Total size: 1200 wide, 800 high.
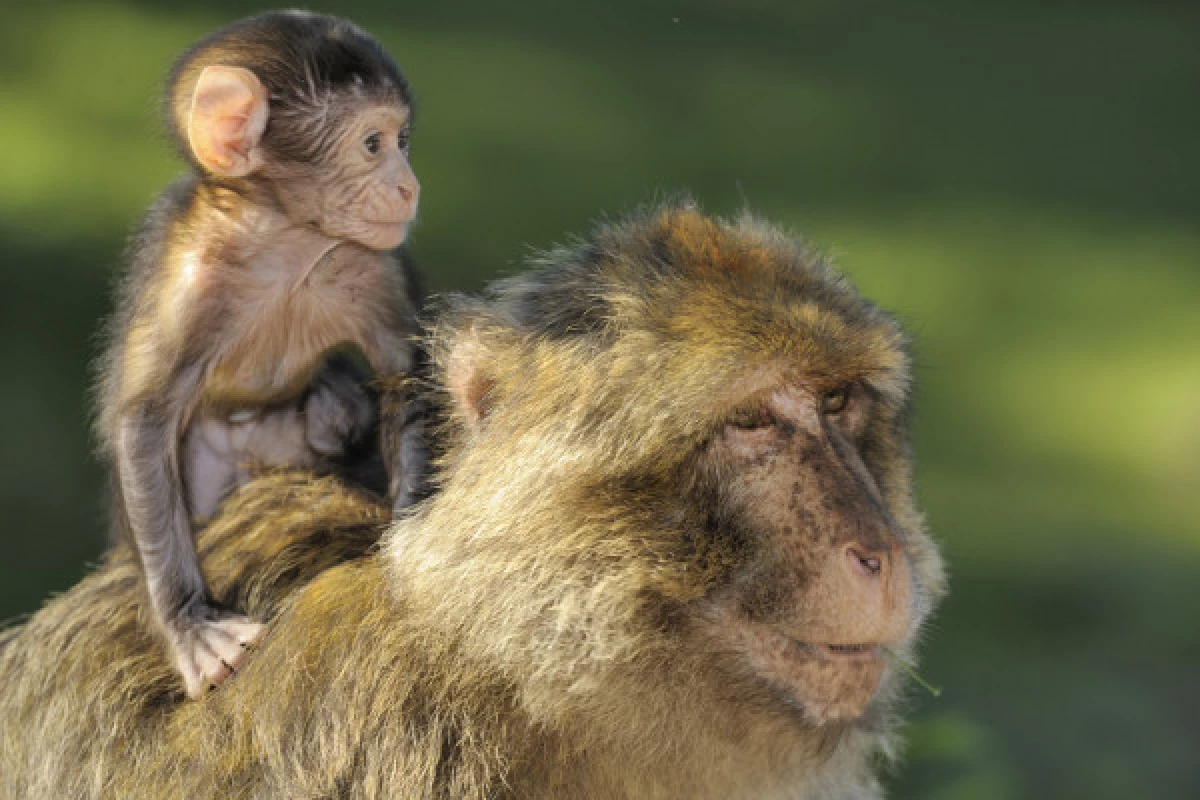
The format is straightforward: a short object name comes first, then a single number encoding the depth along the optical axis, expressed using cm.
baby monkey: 635
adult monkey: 555
